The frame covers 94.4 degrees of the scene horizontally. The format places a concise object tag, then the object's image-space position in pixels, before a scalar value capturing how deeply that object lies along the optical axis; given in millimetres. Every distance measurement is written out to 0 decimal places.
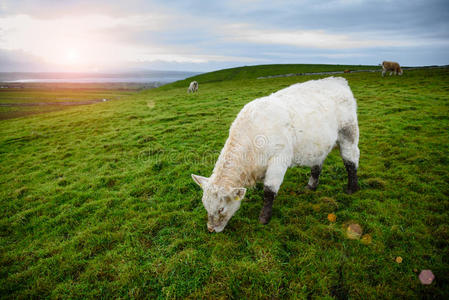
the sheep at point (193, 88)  35731
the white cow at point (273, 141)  4449
